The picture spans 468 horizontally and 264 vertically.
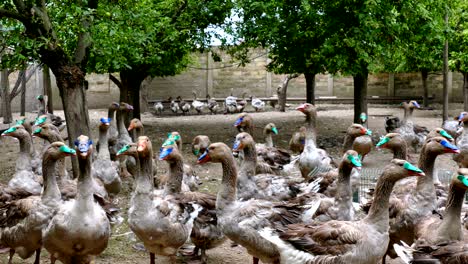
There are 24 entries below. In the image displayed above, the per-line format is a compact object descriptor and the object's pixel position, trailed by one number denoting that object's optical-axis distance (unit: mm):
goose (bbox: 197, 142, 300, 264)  6238
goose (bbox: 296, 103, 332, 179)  9993
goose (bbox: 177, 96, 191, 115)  29734
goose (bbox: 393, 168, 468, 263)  4797
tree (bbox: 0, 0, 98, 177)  9555
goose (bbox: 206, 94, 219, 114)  30047
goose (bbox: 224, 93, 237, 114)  29984
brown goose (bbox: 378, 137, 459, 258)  6523
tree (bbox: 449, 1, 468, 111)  18645
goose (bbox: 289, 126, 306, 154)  13539
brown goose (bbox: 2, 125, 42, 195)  7941
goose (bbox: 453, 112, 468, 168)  10931
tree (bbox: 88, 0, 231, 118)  10320
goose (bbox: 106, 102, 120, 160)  12328
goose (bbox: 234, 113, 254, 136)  12344
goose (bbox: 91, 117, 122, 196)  9289
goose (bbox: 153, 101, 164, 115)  29641
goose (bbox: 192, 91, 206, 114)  29967
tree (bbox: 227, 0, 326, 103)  15500
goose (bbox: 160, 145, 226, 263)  7109
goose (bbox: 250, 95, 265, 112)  30438
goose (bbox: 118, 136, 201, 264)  6461
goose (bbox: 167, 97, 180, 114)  30125
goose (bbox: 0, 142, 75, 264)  6387
